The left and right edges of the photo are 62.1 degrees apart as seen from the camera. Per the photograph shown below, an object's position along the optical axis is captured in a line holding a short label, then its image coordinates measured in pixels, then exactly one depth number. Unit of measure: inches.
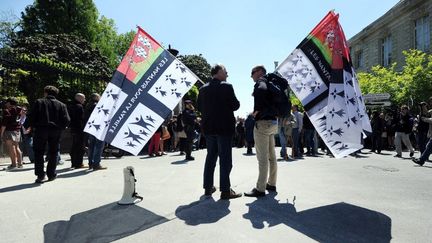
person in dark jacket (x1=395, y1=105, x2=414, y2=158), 515.8
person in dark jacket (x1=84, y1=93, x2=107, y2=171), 346.0
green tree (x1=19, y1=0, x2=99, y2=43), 1467.8
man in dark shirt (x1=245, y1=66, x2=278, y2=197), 211.6
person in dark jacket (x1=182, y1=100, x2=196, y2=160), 457.7
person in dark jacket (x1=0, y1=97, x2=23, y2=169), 365.1
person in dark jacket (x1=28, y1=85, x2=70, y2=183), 273.3
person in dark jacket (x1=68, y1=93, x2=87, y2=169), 355.9
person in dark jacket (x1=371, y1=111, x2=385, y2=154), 597.4
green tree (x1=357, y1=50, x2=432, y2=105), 963.3
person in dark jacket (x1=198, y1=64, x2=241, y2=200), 213.8
